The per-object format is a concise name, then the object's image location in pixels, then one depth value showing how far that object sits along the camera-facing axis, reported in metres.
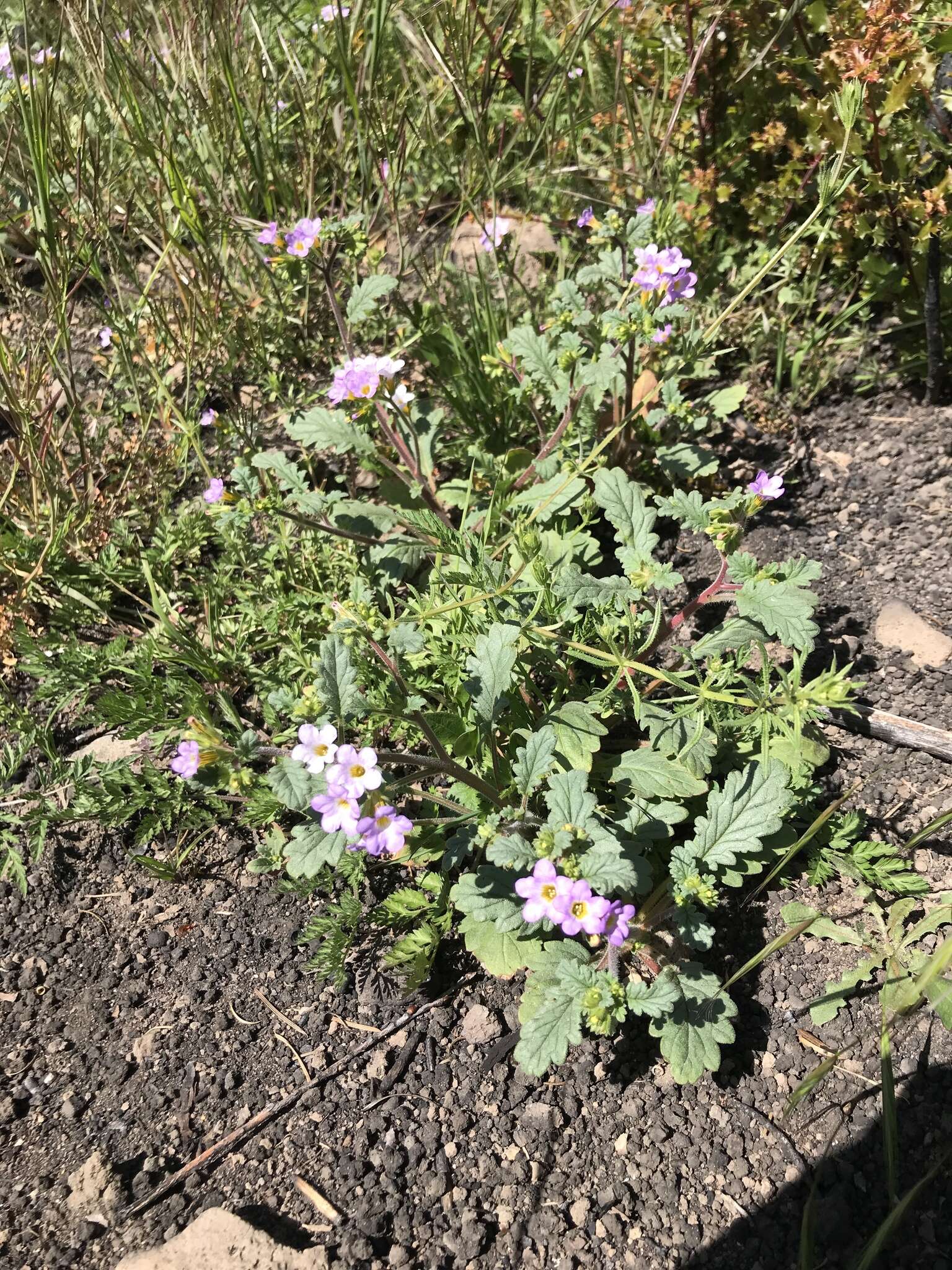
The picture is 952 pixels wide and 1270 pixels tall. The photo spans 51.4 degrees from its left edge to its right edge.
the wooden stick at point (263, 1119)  0.31
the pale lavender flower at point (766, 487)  0.36
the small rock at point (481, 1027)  0.34
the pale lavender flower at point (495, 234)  0.46
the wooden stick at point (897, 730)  0.36
